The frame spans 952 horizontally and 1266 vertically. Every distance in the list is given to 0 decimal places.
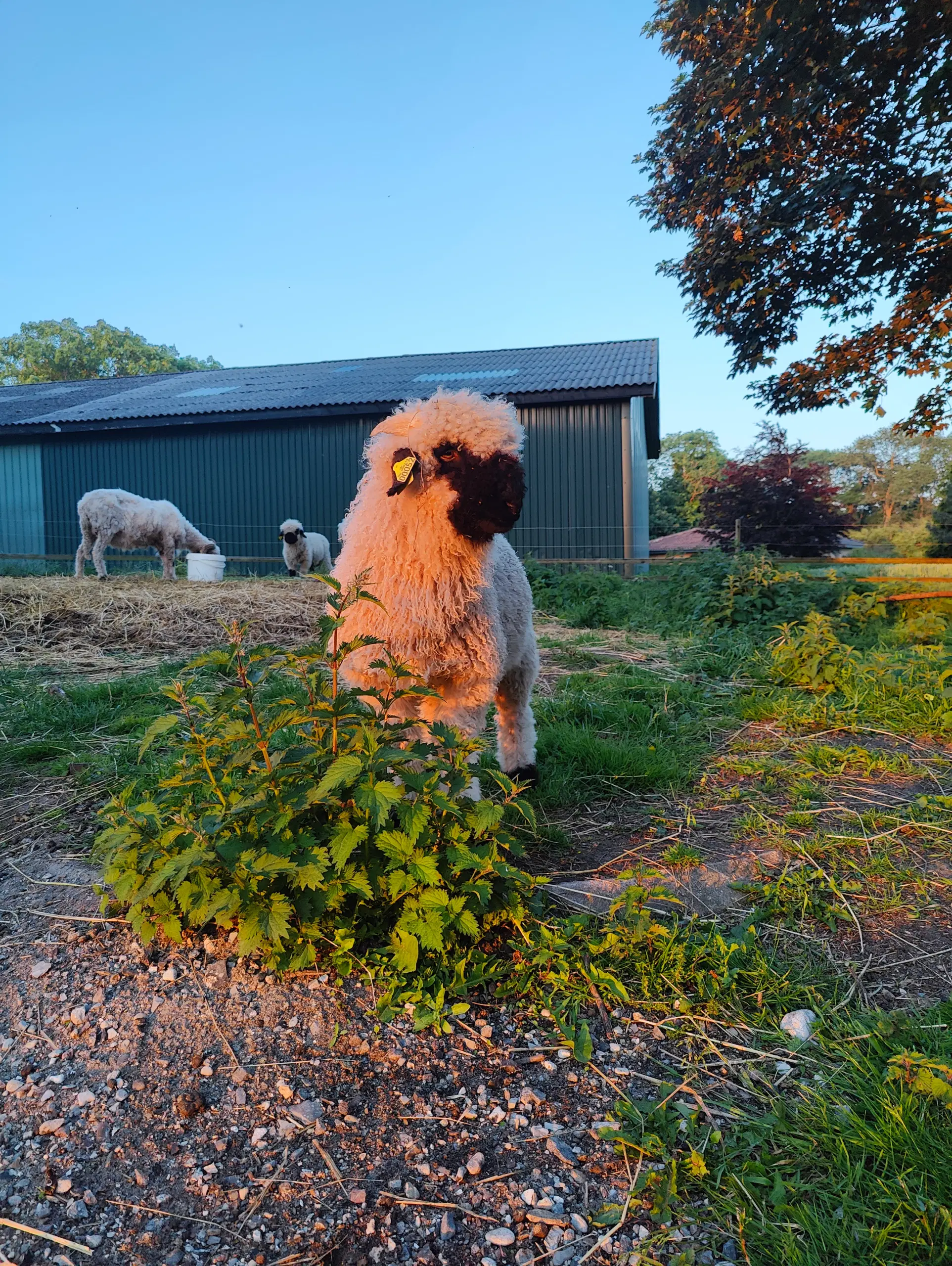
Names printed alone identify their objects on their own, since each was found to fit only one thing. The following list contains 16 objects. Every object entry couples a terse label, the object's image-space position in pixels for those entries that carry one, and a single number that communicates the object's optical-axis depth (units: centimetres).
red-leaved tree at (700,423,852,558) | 1388
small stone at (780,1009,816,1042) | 179
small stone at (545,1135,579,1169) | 147
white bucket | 1056
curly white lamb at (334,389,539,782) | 267
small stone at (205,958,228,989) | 195
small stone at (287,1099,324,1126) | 155
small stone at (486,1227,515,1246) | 130
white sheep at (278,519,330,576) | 1309
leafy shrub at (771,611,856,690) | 475
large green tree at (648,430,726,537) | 4934
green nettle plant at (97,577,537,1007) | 182
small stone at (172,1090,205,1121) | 155
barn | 1538
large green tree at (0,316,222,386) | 4891
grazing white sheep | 1141
